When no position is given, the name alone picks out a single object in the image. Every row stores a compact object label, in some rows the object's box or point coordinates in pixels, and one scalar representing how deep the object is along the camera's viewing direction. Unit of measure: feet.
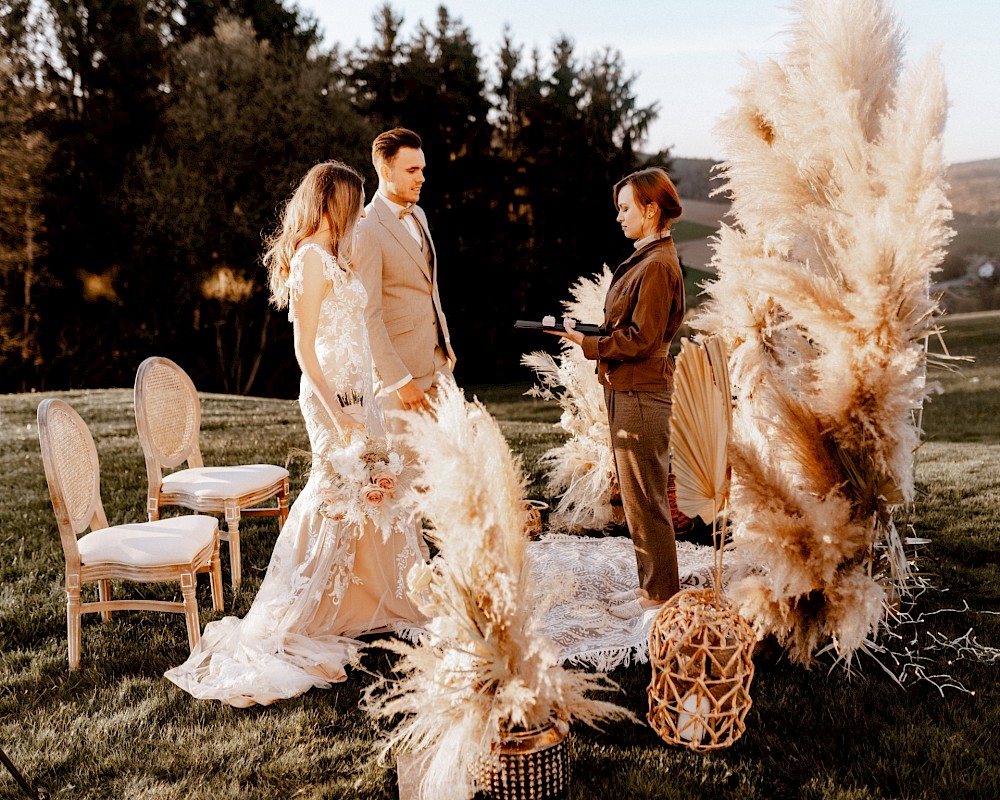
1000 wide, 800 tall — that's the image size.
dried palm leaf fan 8.50
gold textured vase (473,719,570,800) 7.35
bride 11.50
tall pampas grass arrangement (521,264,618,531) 17.72
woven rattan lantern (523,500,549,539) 12.98
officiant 11.30
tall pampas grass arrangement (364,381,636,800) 6.54
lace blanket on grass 11.43
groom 12.26
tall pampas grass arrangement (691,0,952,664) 7.65
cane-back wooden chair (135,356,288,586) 14.20
